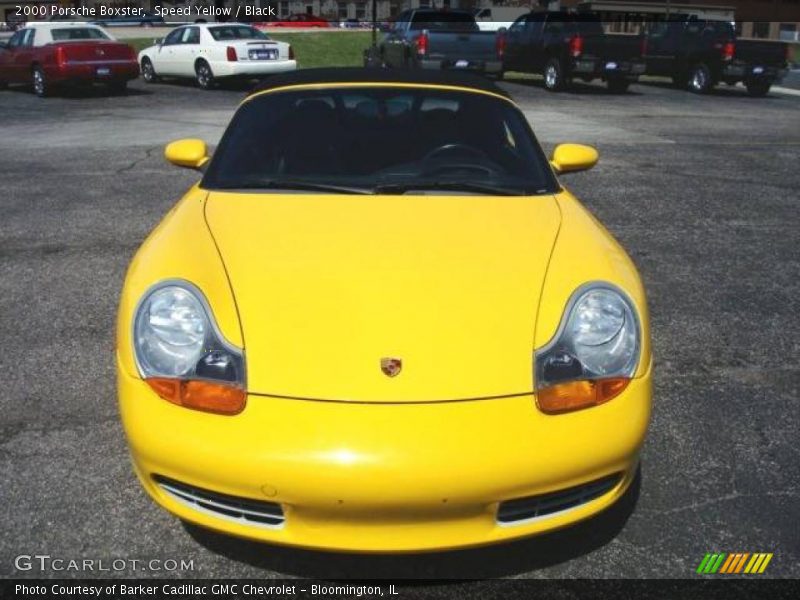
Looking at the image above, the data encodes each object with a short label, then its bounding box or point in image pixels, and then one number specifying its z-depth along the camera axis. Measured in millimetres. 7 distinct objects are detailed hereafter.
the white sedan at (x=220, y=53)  19000
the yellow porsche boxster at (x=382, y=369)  2307
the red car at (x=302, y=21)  63731
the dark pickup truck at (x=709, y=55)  19797
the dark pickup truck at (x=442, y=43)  19641
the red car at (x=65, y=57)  17906
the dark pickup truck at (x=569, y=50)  19062
